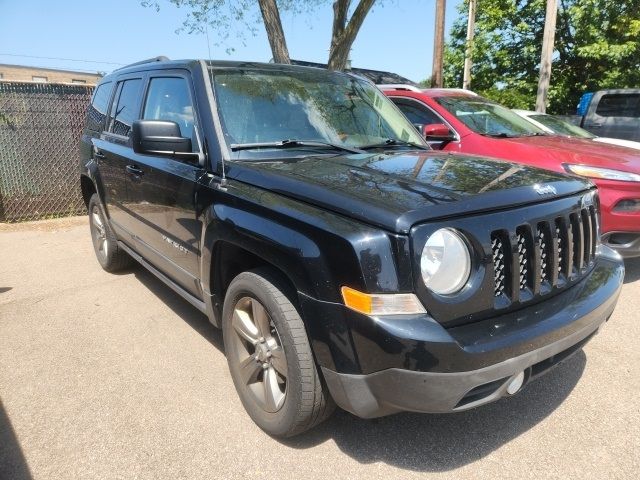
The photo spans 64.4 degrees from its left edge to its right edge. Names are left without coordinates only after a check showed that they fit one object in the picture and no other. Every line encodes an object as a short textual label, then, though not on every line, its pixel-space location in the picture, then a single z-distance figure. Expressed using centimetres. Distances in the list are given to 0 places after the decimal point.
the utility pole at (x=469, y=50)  1530
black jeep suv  192
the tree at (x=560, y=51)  1374
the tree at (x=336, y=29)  841
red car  432
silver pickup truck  968
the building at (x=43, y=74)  4359
